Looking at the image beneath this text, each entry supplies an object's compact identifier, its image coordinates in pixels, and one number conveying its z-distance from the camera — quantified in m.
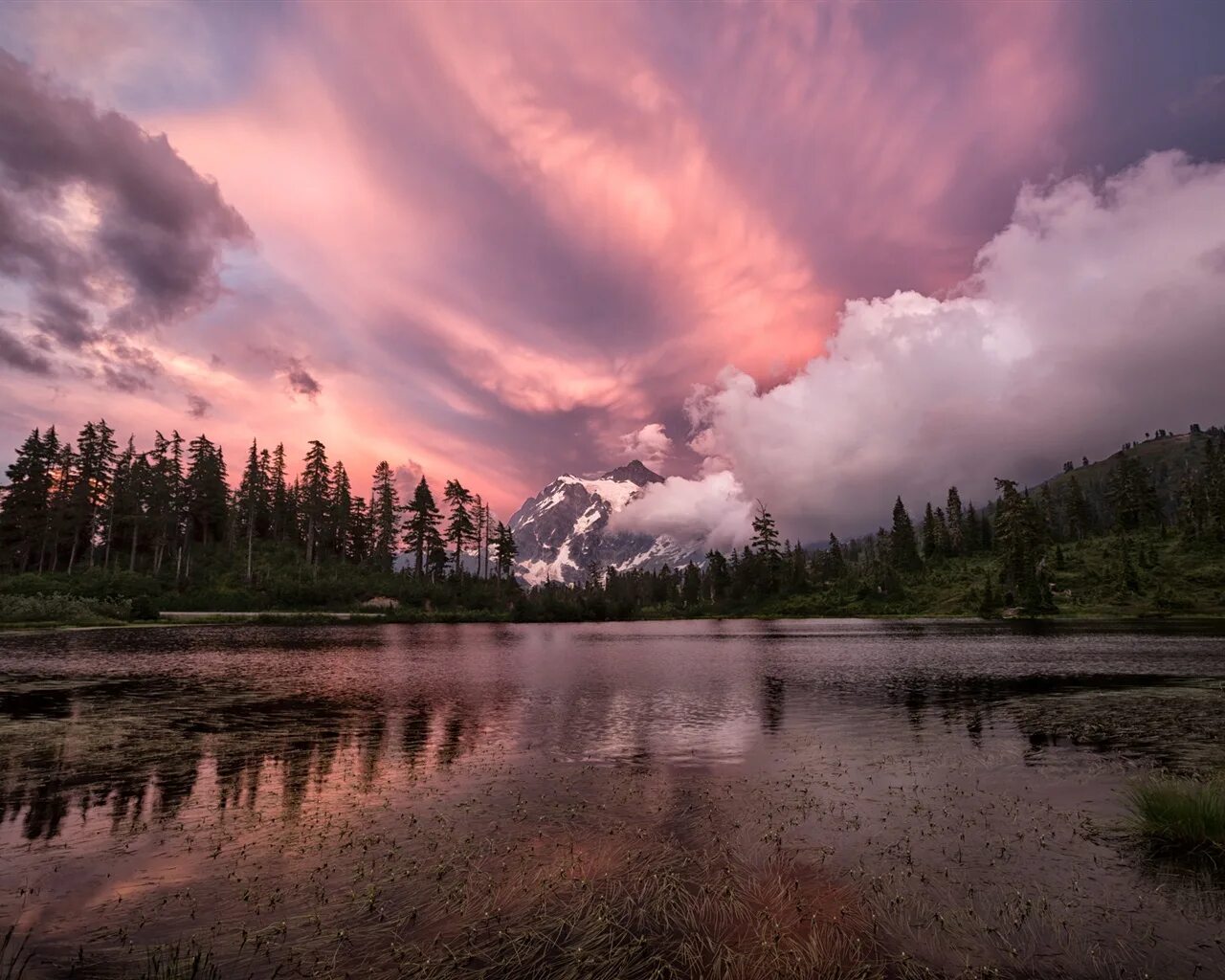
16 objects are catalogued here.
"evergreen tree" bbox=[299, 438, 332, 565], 129.12
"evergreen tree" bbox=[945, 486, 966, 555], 183.95
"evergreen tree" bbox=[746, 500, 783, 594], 176.62
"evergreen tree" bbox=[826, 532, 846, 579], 181.25
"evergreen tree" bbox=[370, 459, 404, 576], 162.62
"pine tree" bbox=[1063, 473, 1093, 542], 179.38
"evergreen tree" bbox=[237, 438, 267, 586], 128.60
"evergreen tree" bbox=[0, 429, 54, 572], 109.38
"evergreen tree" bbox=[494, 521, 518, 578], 161.12
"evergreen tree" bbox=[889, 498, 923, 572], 171.75
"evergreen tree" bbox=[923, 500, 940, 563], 184.25
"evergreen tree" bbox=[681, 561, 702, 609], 191.59
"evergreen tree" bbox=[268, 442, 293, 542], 142.12
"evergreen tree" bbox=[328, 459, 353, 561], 145.25
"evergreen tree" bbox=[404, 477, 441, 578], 152.75
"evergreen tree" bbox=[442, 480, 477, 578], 158.75
